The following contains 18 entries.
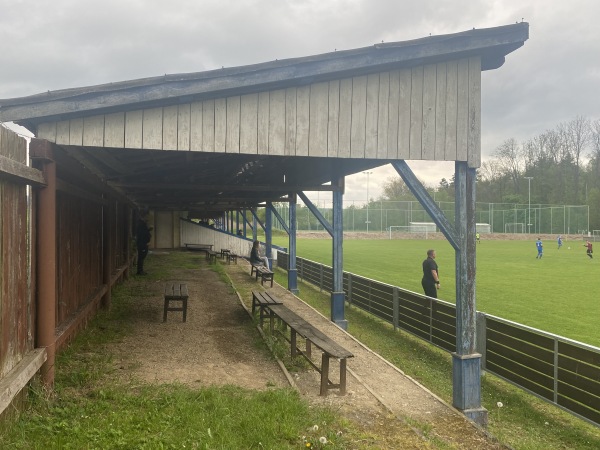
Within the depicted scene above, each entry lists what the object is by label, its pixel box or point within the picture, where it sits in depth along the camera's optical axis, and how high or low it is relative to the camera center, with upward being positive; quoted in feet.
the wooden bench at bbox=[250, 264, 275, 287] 47.93 -5.03
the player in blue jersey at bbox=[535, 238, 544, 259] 99.51 -5.35
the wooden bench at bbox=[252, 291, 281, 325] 28.37 -4.64
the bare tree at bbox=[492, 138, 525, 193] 246.06 +27.16
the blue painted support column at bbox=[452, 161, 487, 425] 19.36 -2.70
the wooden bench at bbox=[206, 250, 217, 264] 69.21 -5.07
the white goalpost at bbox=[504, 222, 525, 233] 210.18 -2.55
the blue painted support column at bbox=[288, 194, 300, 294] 48.60 -3.35
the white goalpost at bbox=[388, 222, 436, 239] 210.69 -3.08
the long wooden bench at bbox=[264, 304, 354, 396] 18.07 -4.82
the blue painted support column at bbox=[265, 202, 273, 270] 64.51 -1.19
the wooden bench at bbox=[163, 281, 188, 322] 29.27 -4.36
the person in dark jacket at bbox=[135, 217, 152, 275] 51.11 -1.94
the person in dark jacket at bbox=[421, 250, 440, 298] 34.32 -3.96
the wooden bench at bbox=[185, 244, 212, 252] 85.30 -4.58
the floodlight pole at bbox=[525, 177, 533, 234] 201.75 +0.41
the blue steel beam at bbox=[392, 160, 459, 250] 19.34 +0.85
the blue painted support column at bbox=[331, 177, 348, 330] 33.32 -3.27
